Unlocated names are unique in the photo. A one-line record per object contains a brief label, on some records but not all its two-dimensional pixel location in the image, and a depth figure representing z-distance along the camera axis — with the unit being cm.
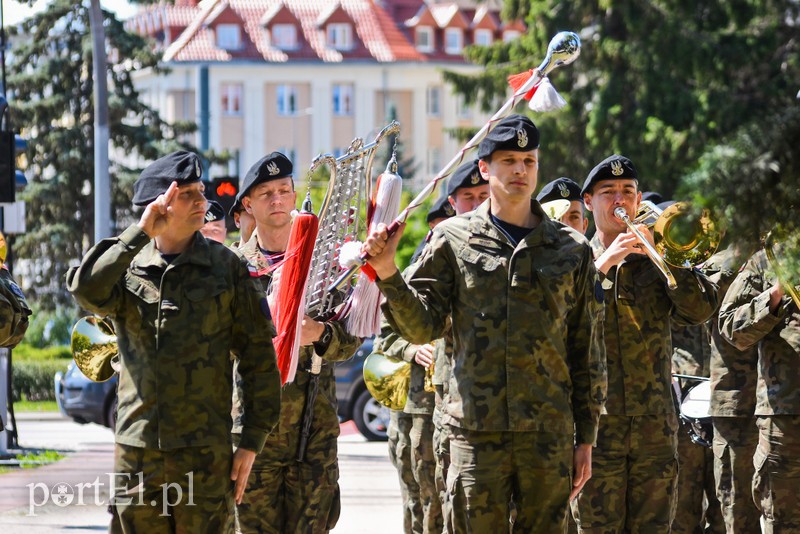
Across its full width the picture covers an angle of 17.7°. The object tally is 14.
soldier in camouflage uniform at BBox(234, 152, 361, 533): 1351
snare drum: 1625
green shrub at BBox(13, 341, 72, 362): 5467
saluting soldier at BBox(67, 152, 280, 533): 1052
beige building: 12936
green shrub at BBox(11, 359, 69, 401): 4913
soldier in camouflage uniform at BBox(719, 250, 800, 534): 1426
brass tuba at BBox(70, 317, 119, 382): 1435
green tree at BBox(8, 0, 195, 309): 5987
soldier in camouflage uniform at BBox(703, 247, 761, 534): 1579
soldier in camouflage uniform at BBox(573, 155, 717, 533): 1365
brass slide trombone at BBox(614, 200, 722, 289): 1329
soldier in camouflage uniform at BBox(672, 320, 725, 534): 1670
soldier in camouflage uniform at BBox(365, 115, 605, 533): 1116
